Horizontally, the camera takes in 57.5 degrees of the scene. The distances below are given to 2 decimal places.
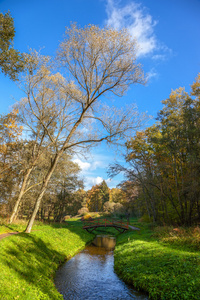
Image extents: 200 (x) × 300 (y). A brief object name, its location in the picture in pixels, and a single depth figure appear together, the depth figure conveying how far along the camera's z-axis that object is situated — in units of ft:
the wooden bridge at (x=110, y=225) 86.17
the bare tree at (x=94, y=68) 38.91
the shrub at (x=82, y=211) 189.30
